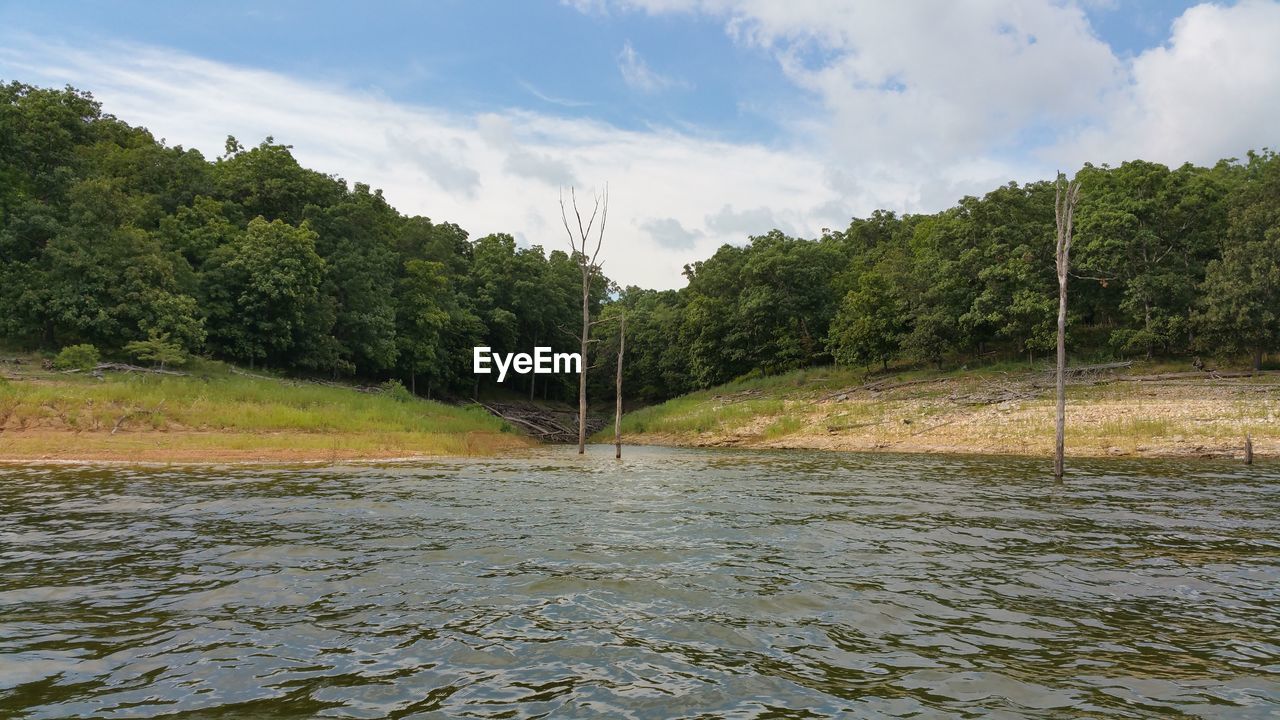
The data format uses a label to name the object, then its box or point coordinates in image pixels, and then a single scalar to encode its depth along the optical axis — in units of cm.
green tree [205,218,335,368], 5388
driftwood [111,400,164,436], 2998
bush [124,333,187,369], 3959
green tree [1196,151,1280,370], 4216
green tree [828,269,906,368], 5972
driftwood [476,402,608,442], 6081
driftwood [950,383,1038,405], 4200
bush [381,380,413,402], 5251
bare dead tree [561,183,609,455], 3822
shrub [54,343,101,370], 3800
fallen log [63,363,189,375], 3903
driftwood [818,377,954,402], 5206
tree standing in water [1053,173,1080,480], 2466
